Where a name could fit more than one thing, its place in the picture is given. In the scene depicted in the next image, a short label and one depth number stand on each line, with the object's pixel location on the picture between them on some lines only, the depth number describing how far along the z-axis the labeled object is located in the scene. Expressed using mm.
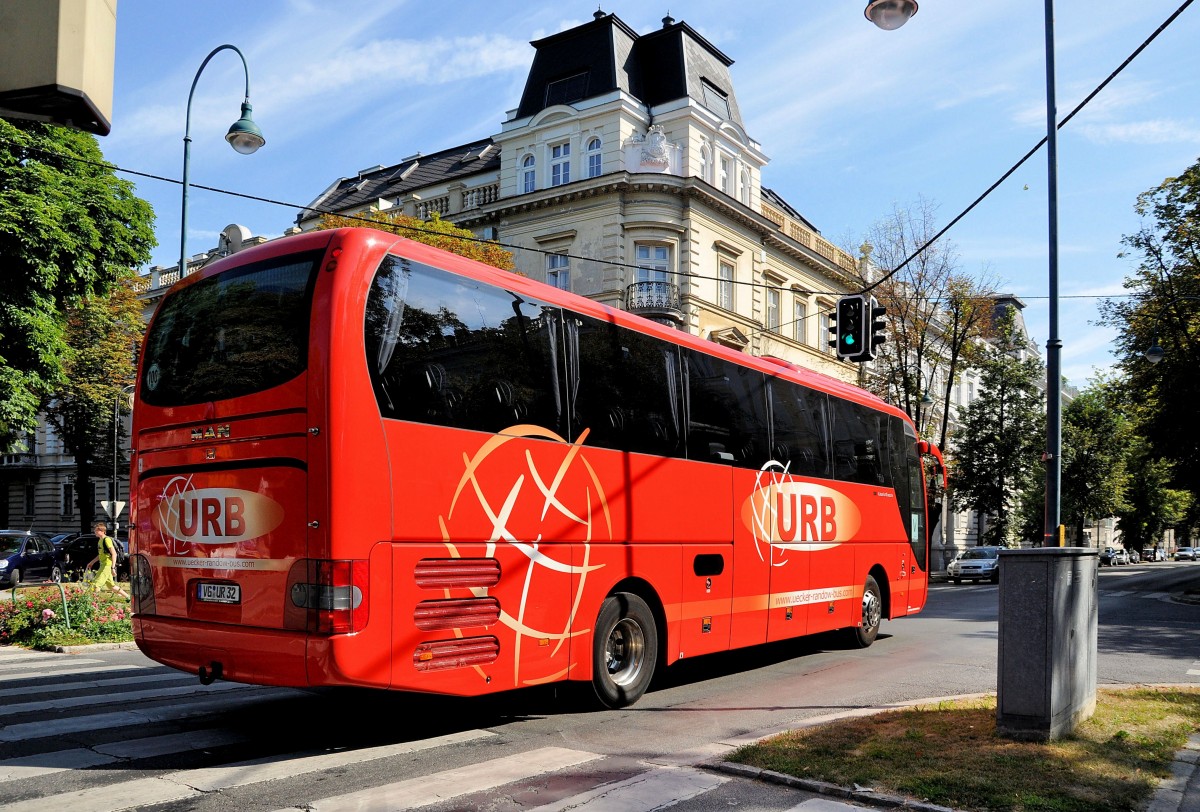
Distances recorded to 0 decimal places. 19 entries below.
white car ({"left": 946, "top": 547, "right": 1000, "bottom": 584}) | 40531
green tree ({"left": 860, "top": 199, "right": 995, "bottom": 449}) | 38250
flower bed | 14211
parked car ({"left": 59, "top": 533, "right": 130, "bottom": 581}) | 32325
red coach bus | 6562
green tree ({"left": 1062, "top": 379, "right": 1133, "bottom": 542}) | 57812
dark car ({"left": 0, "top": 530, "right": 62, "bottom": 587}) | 27438
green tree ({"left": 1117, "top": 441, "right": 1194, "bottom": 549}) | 73500
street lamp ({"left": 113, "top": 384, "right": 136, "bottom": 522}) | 38688
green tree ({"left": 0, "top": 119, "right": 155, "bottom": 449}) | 22844
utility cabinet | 6809
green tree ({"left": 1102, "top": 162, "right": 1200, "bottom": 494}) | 31000
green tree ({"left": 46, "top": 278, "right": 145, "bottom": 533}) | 40094
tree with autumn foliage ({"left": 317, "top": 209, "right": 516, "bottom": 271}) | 30500
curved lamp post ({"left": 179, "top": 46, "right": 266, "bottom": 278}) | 17031
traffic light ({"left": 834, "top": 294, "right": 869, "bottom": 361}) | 16531
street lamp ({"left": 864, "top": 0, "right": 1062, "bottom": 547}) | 14039
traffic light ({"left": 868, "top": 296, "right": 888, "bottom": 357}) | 16859
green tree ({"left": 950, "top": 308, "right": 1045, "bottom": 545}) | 46281
